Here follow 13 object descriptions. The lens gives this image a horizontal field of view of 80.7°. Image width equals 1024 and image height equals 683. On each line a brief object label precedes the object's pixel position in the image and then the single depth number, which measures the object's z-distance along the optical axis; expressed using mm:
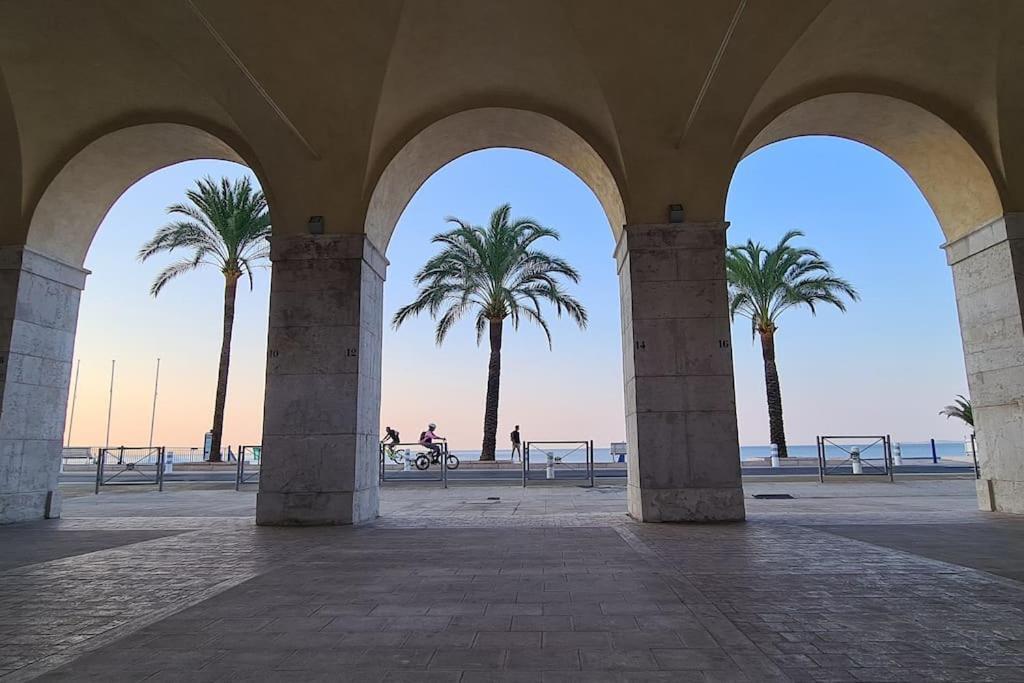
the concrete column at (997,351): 10234
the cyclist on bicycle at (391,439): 24922
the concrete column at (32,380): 10594
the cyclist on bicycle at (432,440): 21961
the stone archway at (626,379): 9750
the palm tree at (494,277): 27047
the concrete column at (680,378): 9672
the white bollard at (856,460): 20734
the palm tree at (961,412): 27469
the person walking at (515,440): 27500
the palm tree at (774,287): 29234
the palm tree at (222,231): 27109
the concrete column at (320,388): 9984
